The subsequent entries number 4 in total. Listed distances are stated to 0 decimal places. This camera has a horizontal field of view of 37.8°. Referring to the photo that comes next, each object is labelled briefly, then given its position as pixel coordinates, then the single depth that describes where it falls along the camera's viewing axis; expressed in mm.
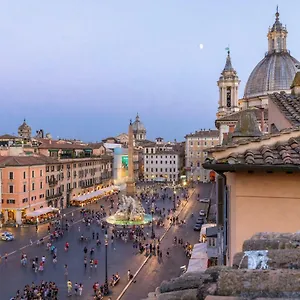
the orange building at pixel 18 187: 46706
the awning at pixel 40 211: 45875
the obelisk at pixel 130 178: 62438
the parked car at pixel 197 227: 41075
